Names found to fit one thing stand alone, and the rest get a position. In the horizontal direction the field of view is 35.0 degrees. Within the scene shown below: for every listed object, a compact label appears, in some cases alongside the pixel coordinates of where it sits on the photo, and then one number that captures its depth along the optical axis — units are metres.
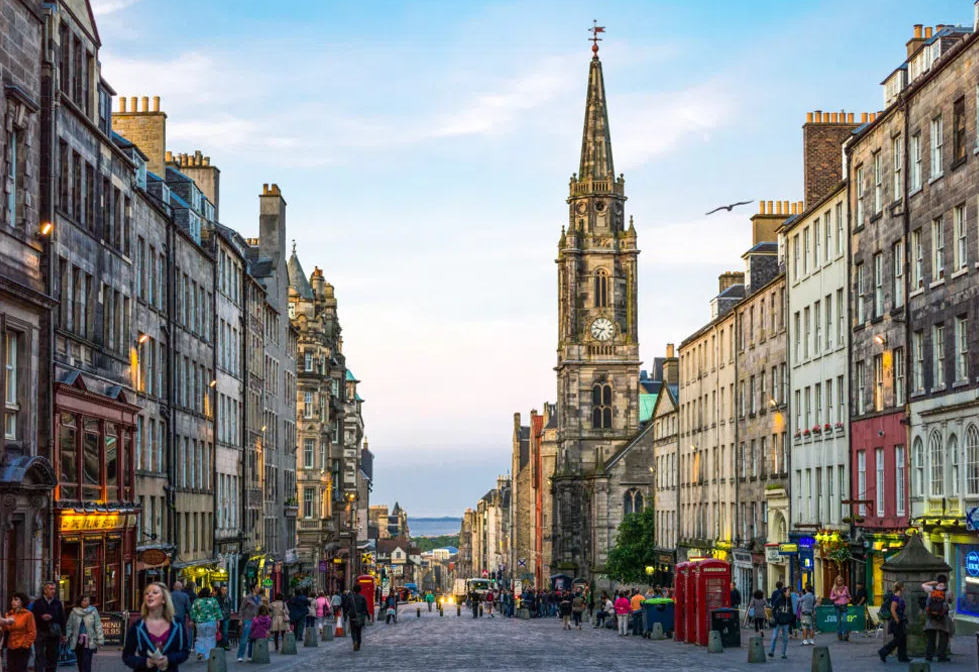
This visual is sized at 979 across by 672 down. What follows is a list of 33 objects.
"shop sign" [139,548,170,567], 39.16
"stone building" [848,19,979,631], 39.47
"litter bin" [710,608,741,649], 40.66
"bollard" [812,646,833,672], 27.73
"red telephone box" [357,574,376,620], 75.31
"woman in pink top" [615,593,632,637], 52.59
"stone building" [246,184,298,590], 78.56
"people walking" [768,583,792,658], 35.31
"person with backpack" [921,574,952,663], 30.27
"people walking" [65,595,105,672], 27.02
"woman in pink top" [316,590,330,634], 55.88
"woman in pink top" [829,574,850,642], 40.56
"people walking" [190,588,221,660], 34.66
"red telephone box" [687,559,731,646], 41.53
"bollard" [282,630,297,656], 39.81
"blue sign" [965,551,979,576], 37.94
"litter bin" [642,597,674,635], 48.44
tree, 100.06
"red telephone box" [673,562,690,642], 43.56
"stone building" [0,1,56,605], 31.12
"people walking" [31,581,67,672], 24.77
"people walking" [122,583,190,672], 14.16
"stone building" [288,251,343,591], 93.19
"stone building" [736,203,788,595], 61.94
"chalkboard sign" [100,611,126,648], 34.12
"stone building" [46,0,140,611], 35.03
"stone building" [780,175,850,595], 52.75
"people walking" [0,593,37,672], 21.36
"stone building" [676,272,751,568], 73.00
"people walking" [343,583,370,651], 41.19
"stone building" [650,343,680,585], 91.69
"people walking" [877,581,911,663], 30.95
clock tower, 123.50
